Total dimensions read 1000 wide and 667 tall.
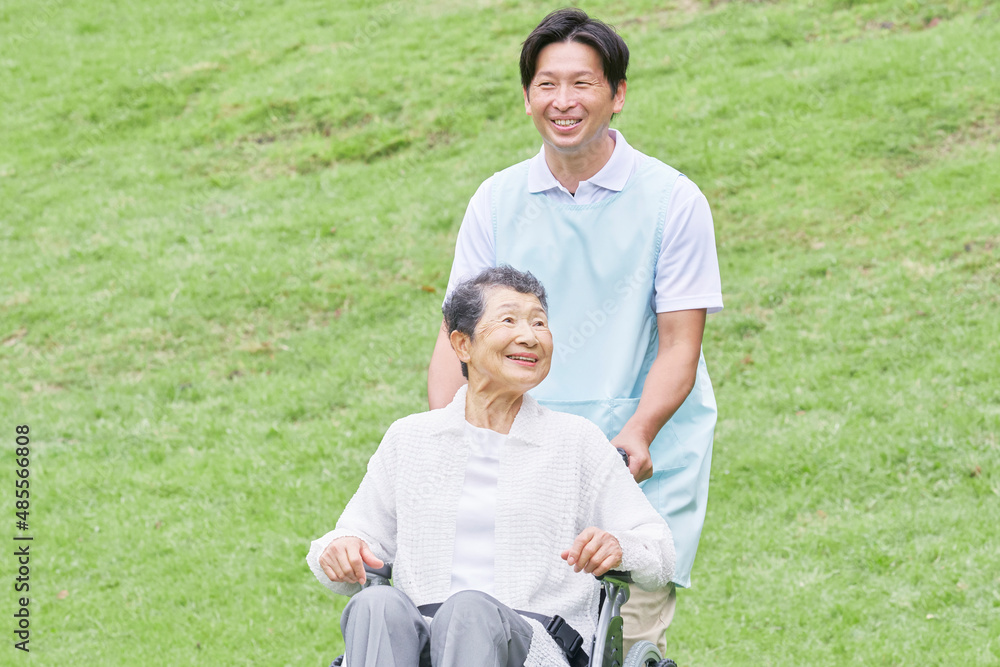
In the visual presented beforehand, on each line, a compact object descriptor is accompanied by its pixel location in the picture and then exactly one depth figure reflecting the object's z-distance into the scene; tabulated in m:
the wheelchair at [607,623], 5.16
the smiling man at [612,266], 5.84
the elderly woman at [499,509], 5.09
